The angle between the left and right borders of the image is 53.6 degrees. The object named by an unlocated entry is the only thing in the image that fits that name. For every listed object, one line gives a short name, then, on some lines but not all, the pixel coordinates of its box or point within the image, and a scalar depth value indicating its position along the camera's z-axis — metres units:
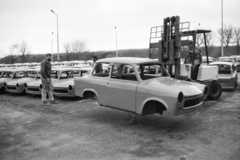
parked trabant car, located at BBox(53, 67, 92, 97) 9.33
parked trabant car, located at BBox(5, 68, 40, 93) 10.91
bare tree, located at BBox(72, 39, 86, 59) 59.38
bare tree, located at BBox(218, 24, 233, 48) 50.66
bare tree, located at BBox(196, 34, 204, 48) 48.46
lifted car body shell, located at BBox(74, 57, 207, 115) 5.33
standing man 8.79
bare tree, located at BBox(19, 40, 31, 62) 55.28
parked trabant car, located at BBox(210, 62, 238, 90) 11.02
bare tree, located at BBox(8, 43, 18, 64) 53.99
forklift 8.38
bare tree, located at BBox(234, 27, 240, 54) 50.24
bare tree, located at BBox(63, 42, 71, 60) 58.28
